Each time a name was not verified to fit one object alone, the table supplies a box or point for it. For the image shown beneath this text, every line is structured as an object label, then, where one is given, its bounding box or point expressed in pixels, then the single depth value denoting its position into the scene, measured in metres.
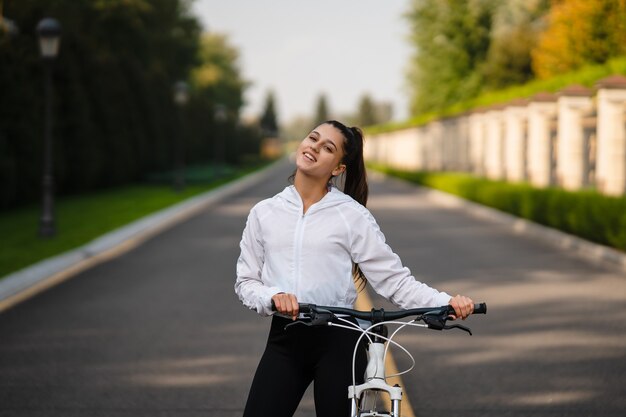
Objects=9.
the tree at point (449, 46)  62.25
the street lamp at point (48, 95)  17.73
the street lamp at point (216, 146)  52.88
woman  3.50
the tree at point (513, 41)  58.00
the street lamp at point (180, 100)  34.75
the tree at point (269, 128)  192.62
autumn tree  42.00
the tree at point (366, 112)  192.38
